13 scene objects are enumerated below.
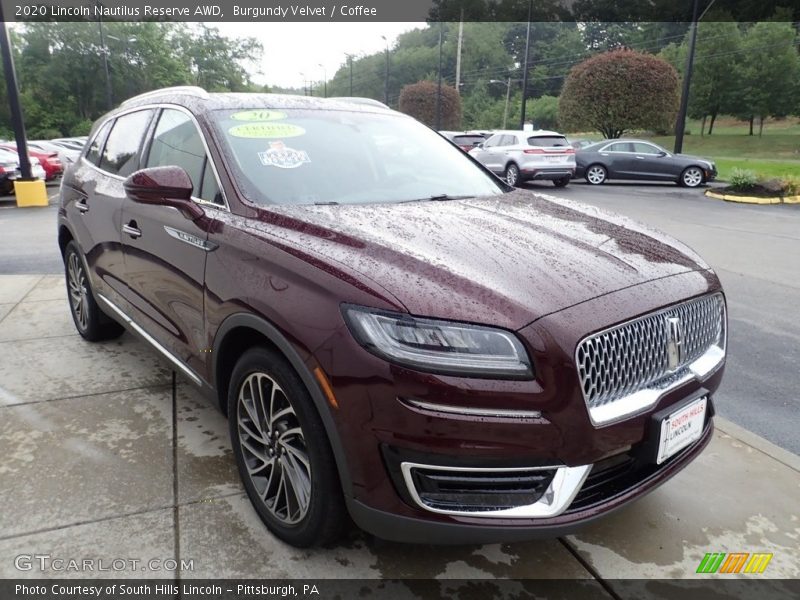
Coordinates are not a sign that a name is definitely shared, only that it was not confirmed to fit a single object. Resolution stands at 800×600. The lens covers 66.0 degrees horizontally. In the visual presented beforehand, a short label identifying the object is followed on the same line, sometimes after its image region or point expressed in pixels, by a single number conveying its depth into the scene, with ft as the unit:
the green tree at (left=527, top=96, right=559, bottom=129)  215.51
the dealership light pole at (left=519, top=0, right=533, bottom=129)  87.71
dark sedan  59.21
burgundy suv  5.96
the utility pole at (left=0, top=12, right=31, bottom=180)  39.29
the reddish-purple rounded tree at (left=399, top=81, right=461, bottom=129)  162.40
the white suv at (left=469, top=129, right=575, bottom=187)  55.57
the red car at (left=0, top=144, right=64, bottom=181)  61.67
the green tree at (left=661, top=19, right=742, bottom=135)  158.71
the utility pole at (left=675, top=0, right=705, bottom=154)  67.21
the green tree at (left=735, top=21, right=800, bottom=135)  152.66
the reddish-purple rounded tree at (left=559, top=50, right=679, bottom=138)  87.40
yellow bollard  43.70
